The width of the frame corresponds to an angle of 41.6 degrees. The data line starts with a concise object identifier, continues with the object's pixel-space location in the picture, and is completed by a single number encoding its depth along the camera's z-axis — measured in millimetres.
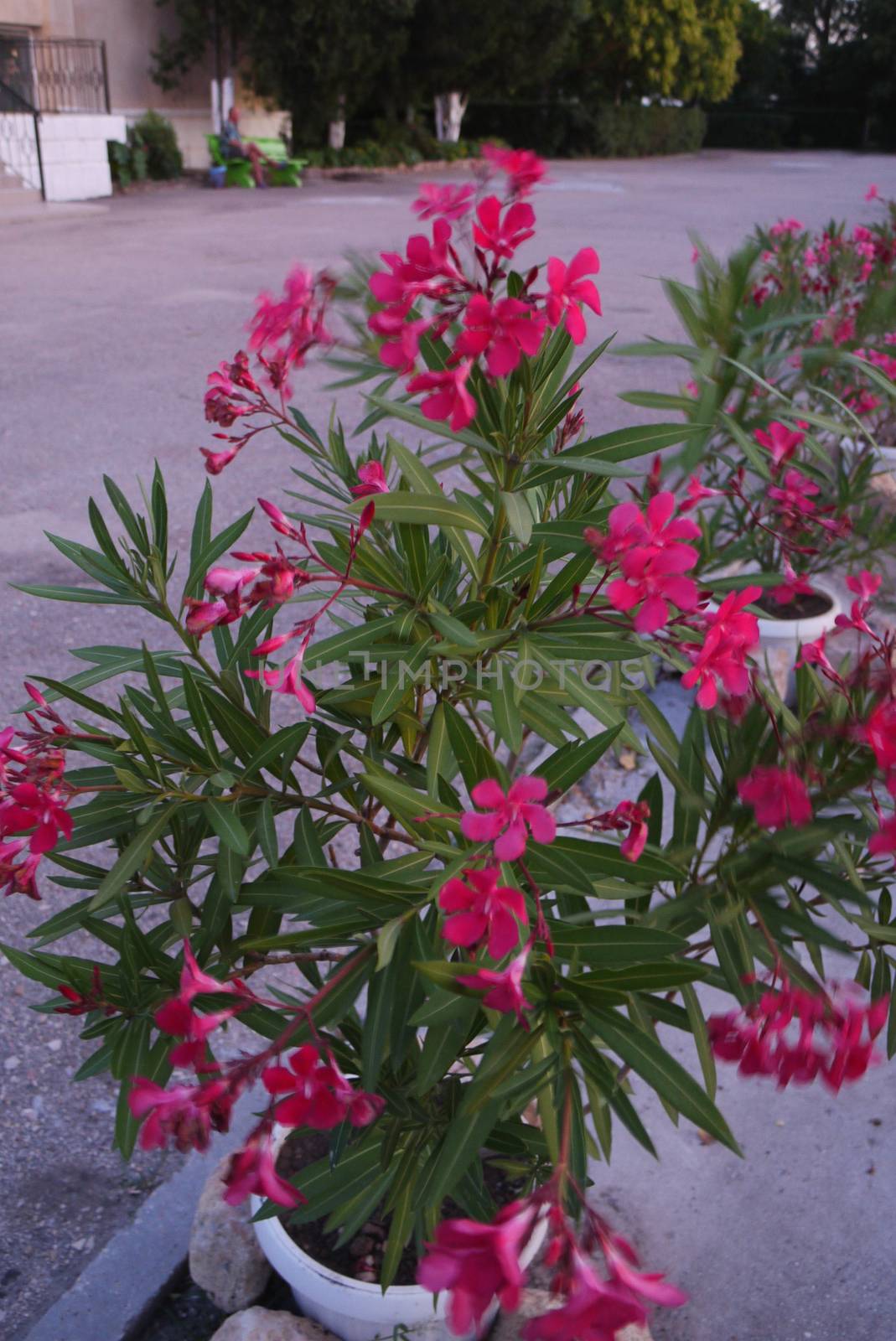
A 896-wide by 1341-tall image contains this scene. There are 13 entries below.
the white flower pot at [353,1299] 1373
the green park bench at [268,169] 16250
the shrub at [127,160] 15266
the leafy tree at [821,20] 38094
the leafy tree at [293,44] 16703
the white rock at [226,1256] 1562
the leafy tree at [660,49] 24422
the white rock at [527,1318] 1403
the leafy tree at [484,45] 18391
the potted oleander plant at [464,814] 877
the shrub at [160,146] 16062
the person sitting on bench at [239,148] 16203
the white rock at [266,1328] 1395
